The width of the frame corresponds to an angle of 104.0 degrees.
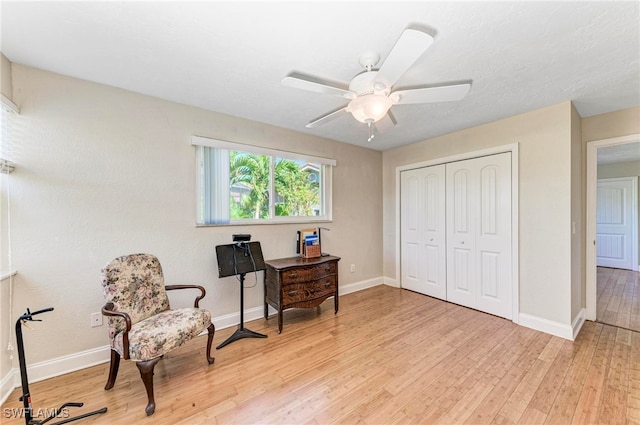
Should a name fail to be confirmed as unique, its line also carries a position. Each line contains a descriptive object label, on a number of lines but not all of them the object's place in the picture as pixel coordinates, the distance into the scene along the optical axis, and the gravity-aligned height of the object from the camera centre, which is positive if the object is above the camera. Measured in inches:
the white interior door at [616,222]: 208.2 -10.1
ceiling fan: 59.1 +32.2
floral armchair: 64.8 -32.0
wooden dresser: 107.3 -32.1
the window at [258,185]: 105.9 +13.6
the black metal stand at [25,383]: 54.4 -37.2
